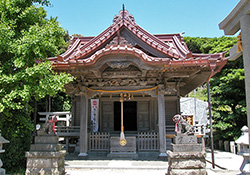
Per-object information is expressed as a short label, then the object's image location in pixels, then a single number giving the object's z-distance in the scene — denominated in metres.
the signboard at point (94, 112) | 12.80
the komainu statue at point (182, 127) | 6.89
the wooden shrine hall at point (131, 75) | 9.54
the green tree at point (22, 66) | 6.65
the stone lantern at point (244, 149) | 5.18
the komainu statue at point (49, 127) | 7.24
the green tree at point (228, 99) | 14.88
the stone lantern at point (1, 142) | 5.88
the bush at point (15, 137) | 7.66
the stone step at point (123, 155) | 10.64
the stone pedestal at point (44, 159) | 6.93
